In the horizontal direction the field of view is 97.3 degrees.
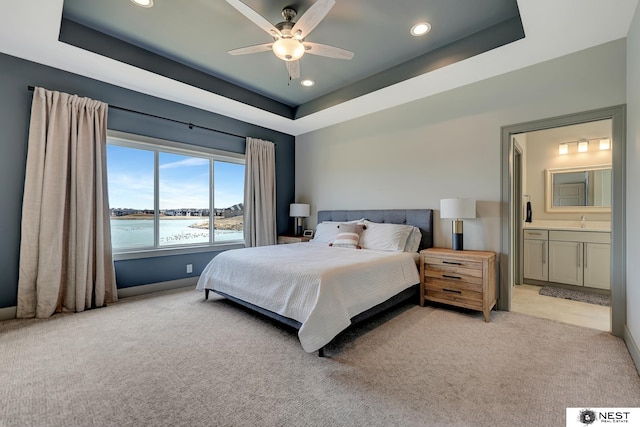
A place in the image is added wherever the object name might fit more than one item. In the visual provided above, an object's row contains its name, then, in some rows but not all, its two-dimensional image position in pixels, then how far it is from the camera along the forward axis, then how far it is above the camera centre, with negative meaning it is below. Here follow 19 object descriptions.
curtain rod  3.46 +1.32
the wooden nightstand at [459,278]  2.89 -0.72
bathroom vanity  3.73 -0.59
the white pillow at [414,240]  3.64 -0.36
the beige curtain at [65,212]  2.93 +0.02
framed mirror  4.13 +0.35
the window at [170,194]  3.71 +0.29
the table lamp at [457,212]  3.18 +0.00
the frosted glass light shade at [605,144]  4.06 +0.99
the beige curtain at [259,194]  4.82 +0.34
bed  2.25 -0.62
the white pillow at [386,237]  3.56 -0.32
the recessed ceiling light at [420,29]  2.71 +1.81
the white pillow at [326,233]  4.23 -0.31
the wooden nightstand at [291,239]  4.95 -0.46
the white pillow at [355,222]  4.20 -0.14
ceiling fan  2.12 +1.49
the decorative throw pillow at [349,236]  3.80 -0.32
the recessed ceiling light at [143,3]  2.41 +1.83
